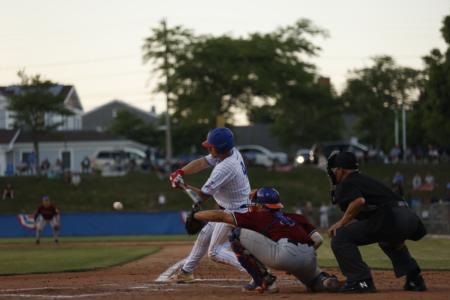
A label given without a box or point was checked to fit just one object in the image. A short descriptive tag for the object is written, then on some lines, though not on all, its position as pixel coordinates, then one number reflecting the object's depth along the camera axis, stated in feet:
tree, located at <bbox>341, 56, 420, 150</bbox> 203.51
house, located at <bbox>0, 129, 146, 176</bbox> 220.64
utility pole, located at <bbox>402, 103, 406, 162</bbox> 212.64
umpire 34.04
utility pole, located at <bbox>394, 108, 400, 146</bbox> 219.73
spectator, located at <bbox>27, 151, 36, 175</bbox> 185.98
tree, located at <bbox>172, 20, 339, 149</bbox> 188.65
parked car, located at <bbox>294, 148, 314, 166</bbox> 161.17
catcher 33.68
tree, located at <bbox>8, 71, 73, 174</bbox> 182.50
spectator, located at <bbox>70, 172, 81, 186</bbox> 168.86
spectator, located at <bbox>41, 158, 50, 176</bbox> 184.57
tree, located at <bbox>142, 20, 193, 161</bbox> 185.47
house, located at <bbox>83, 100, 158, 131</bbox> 376.07
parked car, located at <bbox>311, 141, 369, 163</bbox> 183.49
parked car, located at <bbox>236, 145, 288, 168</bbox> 193.77
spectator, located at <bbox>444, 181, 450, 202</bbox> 131.73
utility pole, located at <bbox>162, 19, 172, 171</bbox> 185.47
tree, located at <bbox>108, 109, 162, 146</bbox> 313.12
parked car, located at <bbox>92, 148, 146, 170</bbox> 189.06
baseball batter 36.99
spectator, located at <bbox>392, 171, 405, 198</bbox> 128.94
